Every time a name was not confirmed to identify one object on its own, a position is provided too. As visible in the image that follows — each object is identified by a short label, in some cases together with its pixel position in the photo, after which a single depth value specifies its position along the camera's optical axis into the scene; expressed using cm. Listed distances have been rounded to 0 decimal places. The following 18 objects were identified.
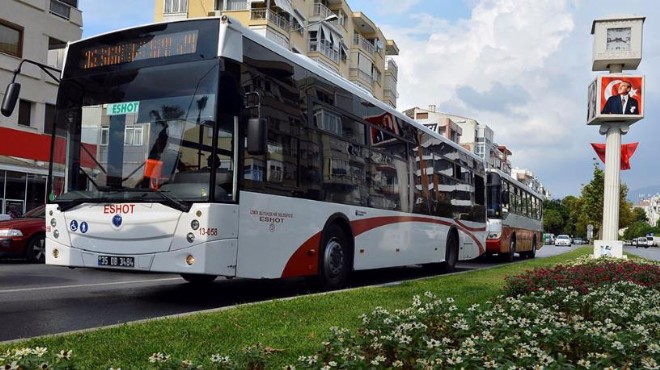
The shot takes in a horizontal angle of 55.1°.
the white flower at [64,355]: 267
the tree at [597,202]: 5036
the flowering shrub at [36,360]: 251
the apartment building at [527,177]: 14536
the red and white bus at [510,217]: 2294
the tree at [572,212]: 8368
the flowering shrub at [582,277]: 830
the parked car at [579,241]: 10704
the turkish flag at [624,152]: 2252
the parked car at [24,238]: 1405
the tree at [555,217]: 12269
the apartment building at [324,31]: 4047
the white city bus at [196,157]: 732
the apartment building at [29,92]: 2378
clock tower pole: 2047
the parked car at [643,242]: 9810
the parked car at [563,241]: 7643
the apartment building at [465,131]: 8950
